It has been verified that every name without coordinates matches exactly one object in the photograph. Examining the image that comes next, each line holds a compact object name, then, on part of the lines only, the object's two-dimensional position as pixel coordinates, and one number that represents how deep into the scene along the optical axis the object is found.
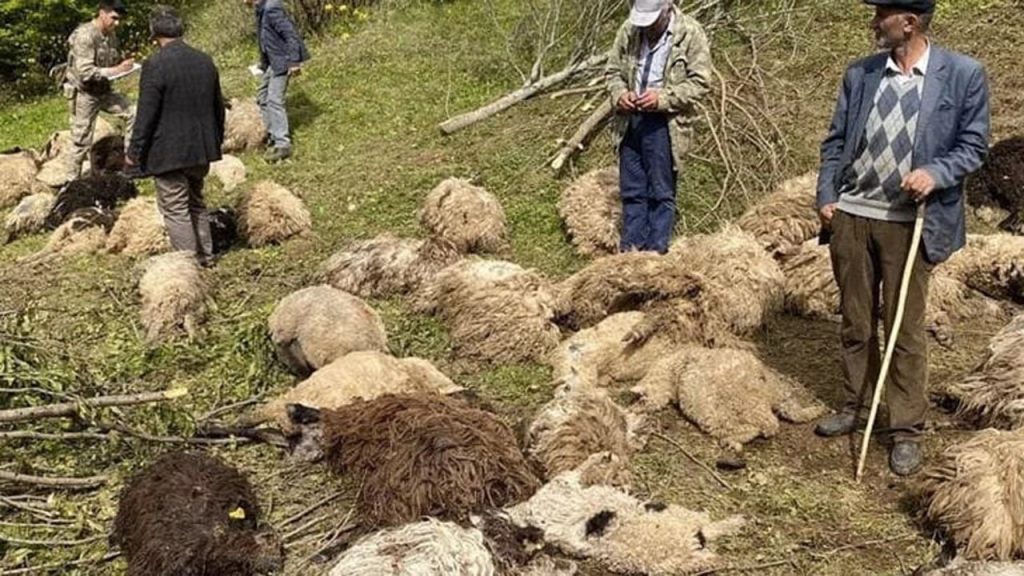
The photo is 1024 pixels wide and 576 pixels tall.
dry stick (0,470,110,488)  4.45
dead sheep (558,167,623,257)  7.59
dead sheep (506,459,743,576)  4.05
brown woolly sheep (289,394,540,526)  4.17
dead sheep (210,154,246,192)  9.99
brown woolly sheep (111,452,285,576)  3.86
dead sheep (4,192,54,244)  9.42
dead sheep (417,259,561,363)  6.11
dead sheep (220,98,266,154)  11.19
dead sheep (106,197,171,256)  8.09
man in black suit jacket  7.60
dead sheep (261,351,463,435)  5.10
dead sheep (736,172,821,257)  6.93
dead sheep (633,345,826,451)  5.07
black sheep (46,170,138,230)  9.38
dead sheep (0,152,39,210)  10.63
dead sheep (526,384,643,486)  4.57
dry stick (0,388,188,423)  4.64
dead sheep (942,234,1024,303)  6.48
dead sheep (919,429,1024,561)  3.85
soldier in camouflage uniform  9.91
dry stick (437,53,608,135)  10.87
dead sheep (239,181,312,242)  8.34
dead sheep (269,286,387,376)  5.71
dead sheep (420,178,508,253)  7.72
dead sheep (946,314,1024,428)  4.85
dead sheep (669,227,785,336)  6.01
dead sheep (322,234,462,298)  7.09
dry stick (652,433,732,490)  4.71
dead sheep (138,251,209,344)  6.53
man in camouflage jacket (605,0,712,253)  6.50
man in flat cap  4.26
